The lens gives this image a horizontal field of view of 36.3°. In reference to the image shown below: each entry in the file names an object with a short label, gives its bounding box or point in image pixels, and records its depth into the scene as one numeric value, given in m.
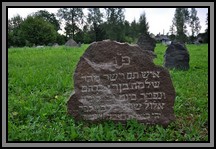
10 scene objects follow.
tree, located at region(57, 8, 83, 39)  46.97
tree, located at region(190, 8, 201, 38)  52.62
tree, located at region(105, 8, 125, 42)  42.00
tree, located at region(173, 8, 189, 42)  50.70
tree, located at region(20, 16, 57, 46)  39.47
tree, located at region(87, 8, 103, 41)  41.81
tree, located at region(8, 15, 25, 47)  38.41
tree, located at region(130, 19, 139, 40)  48.44
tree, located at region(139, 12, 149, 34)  48.62
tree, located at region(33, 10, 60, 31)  55.09
